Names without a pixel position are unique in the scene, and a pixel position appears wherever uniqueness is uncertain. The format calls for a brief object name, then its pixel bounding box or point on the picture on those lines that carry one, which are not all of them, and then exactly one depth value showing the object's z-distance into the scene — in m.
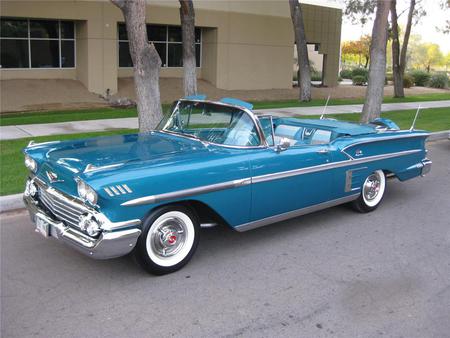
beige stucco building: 20.36
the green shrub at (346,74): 47.30
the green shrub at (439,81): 37.62
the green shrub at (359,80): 36.36
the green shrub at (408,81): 35.38
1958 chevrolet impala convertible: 3.88
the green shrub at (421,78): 39.12
